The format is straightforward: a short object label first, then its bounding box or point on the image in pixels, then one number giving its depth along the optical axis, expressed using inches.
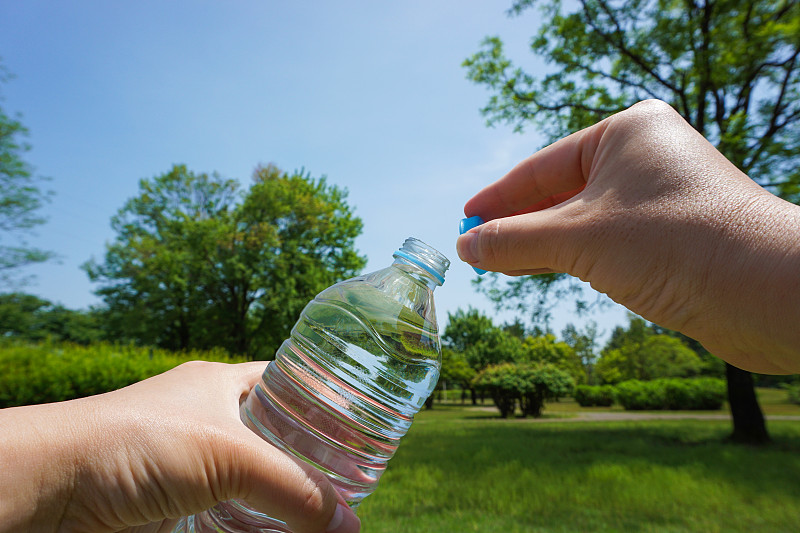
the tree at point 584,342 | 1366.9
